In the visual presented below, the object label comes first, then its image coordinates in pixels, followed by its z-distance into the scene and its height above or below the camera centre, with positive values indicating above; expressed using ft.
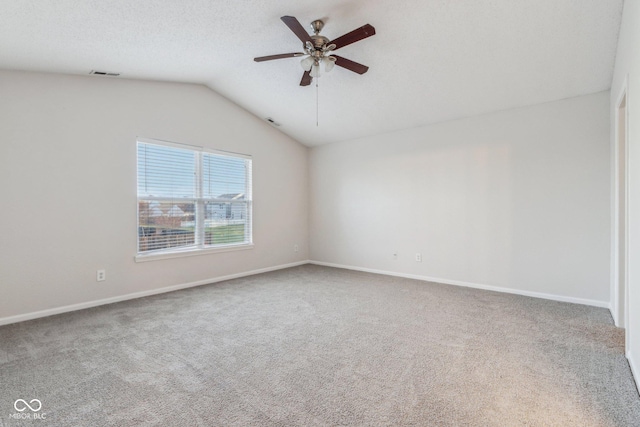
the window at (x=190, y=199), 13.58 +0.65
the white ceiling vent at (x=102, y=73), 11.42 +5.40
